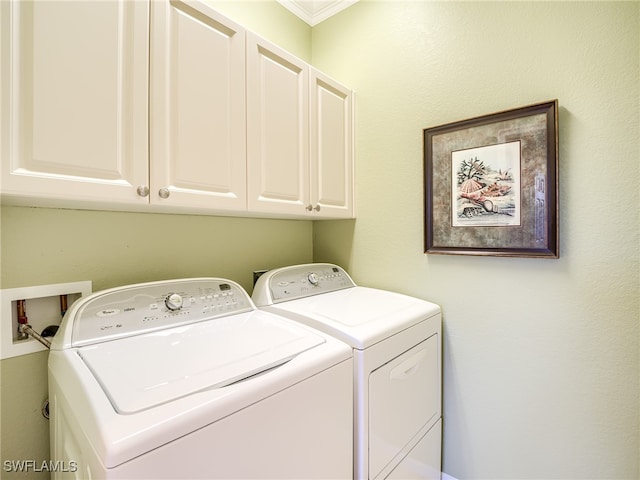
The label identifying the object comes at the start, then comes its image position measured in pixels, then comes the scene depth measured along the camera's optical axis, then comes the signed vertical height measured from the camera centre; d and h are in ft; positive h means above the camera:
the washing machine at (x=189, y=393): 1.94 -1.13
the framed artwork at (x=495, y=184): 3.98 +0.81
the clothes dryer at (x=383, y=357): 3.39 -1.48
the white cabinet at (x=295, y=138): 4.29 +1.66
